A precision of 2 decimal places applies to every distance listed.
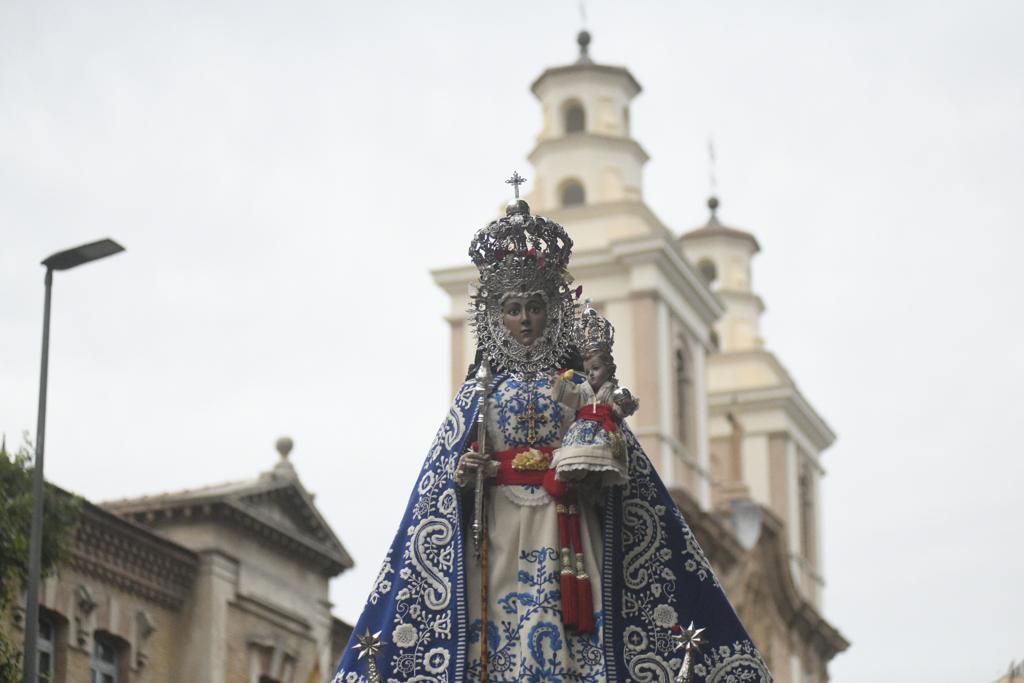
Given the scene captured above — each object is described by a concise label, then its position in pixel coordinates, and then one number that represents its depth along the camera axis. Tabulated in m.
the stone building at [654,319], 54.66
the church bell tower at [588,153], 55.88
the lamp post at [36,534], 20.06
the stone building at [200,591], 30.08
